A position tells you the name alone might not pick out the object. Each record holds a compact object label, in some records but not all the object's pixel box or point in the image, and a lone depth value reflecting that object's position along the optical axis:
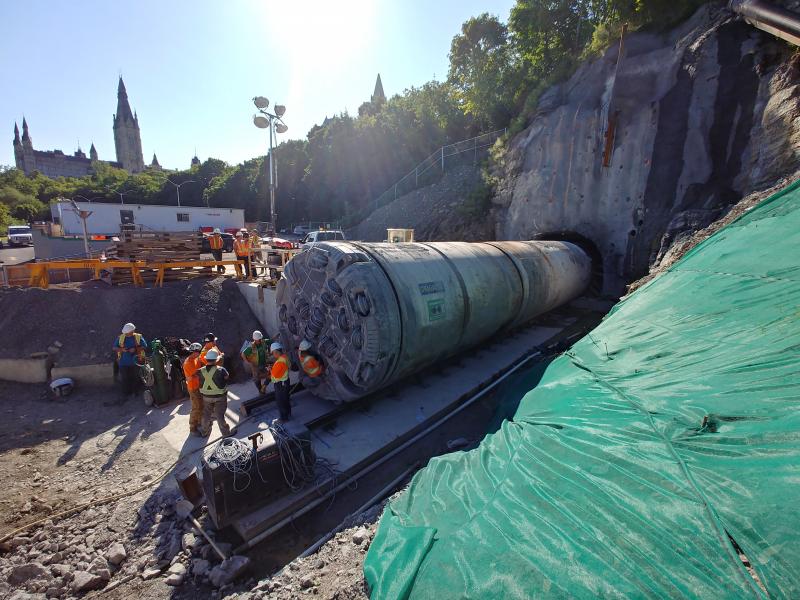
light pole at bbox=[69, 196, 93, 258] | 16.81
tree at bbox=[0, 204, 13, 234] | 53.18
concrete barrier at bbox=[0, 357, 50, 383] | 10.59
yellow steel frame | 12.92
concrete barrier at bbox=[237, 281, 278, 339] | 13.02
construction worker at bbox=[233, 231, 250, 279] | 14.80
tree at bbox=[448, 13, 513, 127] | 28.94
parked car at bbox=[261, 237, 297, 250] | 21.98
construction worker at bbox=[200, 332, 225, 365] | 8.49
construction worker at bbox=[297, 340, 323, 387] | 7.71
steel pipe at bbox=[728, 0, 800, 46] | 10.12
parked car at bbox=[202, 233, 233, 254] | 24.89
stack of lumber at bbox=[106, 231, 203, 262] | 14.13
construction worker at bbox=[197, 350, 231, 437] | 7.23
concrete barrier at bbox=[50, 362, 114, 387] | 10.64
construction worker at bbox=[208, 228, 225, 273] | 16.08
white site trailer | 31.94
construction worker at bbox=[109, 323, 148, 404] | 9.86
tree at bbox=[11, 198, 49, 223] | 63.22
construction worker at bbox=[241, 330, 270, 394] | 9.04
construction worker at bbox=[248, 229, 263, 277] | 14.97
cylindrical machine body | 6.91
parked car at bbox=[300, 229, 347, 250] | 20.28
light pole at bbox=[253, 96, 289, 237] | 19.35
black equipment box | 5.06
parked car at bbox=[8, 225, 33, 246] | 38.97
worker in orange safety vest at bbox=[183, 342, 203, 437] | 7.45
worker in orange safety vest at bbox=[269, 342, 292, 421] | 7.16
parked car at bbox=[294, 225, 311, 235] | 45.86
